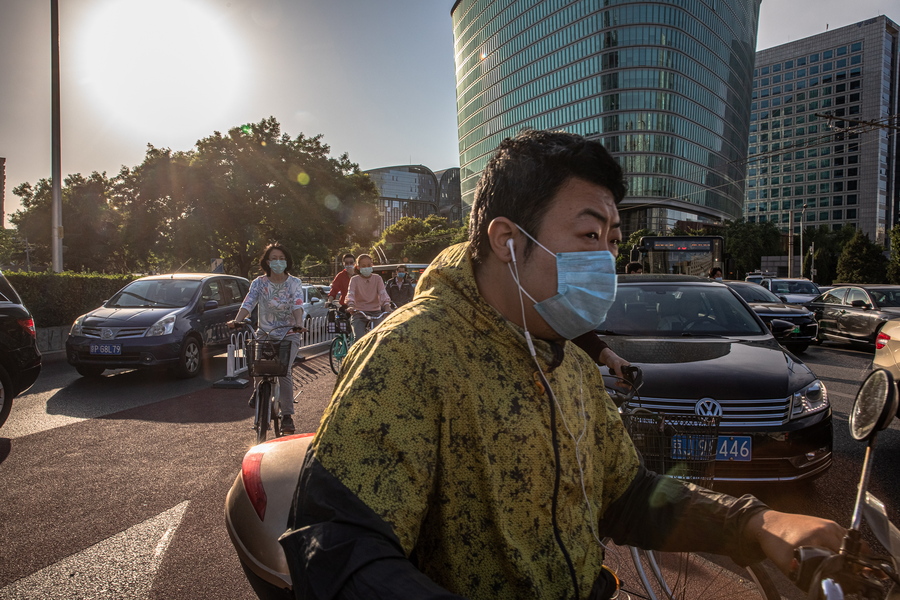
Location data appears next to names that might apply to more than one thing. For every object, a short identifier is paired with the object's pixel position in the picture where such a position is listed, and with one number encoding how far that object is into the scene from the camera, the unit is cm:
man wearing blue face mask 94
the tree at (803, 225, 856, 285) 6881
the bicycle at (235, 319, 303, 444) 462
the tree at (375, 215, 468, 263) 7131
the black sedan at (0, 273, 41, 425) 535
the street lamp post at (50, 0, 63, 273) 1254
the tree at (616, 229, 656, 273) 5974
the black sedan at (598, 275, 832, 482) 360
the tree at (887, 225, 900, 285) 3059
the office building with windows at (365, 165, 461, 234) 14212
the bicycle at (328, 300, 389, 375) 917
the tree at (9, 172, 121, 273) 3953
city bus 1634
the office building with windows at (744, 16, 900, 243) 10062
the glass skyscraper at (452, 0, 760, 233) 7294
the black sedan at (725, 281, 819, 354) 1135
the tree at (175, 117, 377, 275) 2720
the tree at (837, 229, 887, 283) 4759
